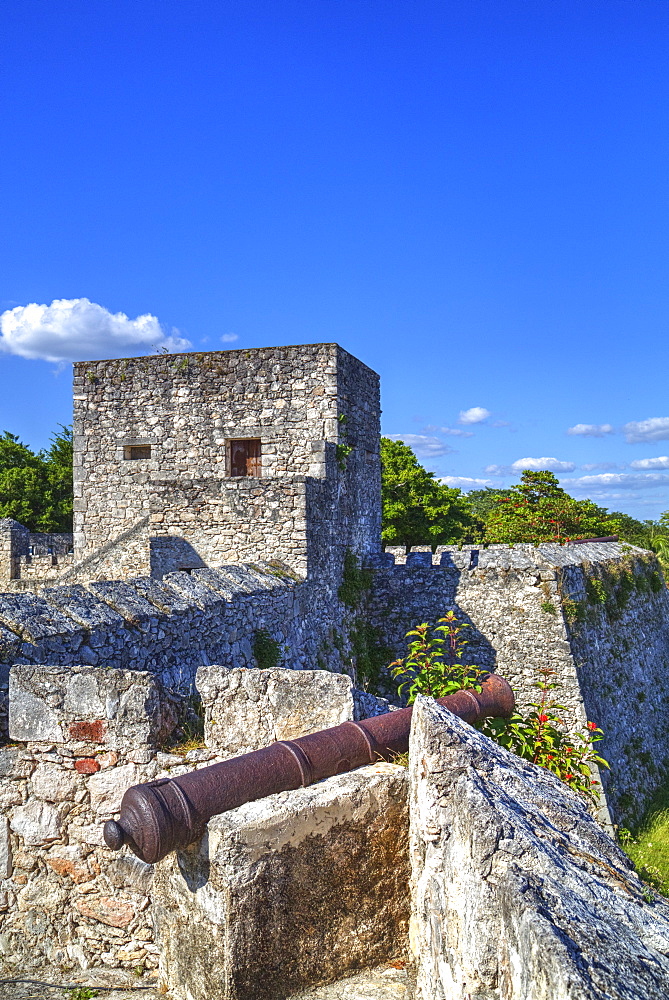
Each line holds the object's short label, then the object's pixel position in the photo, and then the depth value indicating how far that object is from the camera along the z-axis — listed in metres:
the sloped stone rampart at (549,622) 11.98
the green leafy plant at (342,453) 11.92
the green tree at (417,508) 30.31
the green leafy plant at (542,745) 6.23
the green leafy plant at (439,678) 7.12
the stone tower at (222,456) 10.37
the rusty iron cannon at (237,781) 3.24
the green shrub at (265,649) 8.24
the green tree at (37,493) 35.16
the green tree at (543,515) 21.09
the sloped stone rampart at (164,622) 5.18
